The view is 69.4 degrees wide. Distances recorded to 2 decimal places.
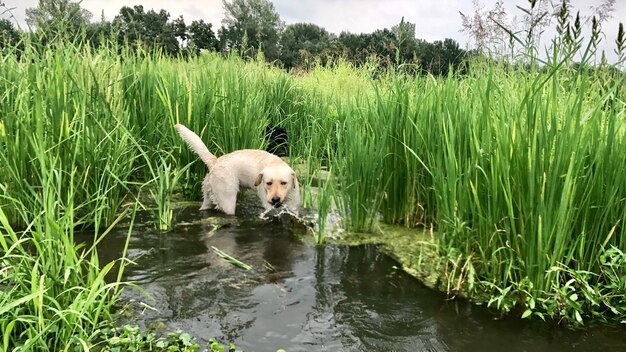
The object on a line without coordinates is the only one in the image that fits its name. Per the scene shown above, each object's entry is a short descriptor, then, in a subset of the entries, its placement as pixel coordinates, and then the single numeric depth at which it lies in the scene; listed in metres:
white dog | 4.08
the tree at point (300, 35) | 43.16
